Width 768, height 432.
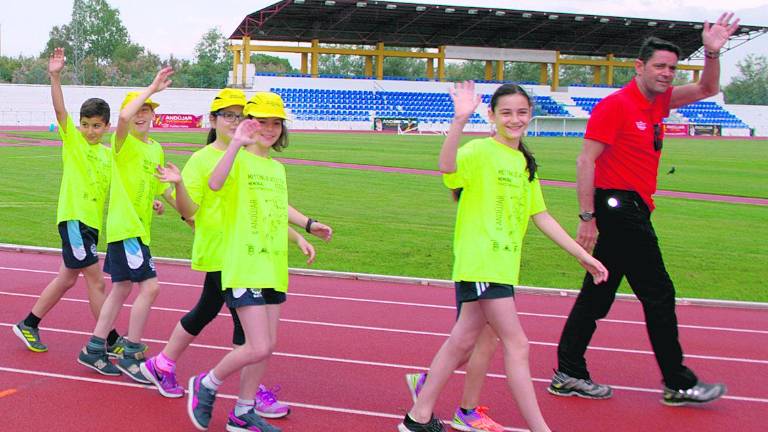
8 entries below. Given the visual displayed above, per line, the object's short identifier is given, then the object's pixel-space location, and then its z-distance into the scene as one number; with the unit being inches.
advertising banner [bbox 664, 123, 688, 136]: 2598.4
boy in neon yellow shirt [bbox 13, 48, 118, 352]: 234.4
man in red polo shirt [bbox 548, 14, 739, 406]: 210.1
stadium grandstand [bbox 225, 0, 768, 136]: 2412.6
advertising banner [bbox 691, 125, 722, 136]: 2659.9
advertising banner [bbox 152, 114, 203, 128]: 2145.7
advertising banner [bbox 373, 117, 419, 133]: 2378.2
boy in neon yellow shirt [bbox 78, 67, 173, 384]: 222.5
